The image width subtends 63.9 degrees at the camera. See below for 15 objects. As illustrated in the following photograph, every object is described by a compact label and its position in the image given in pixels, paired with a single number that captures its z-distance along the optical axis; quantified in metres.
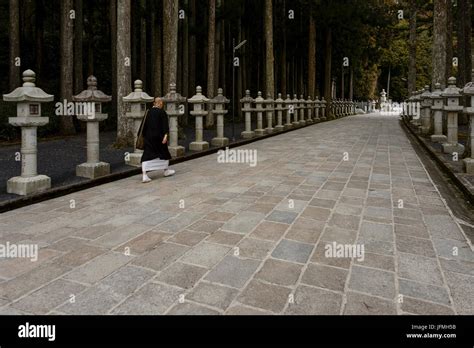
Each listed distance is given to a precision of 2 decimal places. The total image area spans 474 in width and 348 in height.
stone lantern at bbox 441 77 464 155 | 8.89
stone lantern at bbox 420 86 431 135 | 14.49
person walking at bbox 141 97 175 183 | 7.52
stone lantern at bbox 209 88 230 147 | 11.91
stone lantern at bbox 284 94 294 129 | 19.77
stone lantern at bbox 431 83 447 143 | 11.88
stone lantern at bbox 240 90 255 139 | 14.56
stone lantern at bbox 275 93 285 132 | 18.67
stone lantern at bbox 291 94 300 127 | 21.09
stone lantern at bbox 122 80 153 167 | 8.43
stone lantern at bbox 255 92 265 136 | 15.70
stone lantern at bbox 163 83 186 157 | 9.70
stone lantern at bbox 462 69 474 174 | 6.99
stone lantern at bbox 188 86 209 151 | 10.73
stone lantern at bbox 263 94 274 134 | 17.11
